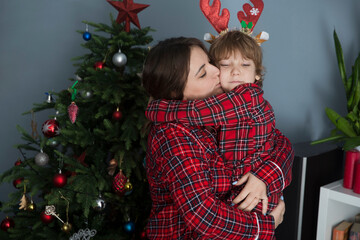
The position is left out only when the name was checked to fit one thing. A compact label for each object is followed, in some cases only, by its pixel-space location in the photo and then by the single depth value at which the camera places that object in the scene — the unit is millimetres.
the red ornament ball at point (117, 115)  1457
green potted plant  1889
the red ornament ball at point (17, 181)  1627
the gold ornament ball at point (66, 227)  1438
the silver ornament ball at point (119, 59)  1474
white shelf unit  1744
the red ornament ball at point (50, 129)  1508
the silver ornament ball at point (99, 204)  1425
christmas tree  1438
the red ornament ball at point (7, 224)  1638
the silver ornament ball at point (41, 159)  1524
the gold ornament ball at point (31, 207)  1554
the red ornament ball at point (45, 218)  1466
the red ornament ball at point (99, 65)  1479
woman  924
